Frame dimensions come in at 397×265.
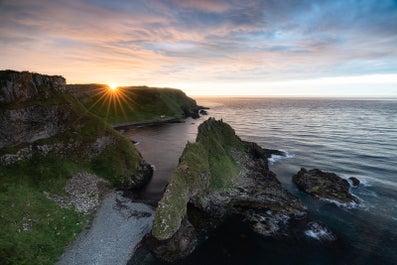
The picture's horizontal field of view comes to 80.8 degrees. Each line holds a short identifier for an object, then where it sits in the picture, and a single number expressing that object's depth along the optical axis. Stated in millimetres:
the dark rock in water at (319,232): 32144
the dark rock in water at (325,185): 42281
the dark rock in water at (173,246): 27672
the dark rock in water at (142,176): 47469
